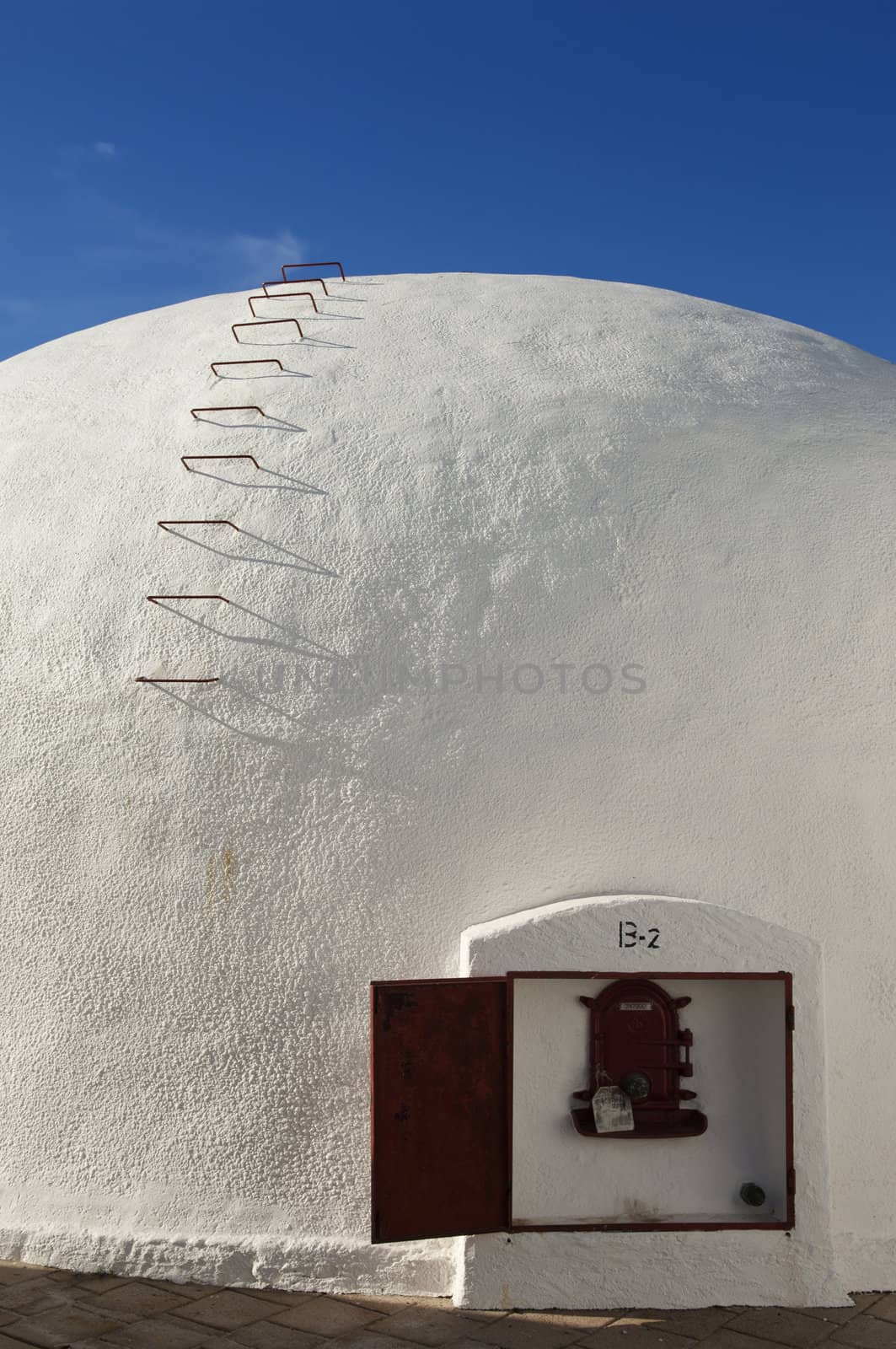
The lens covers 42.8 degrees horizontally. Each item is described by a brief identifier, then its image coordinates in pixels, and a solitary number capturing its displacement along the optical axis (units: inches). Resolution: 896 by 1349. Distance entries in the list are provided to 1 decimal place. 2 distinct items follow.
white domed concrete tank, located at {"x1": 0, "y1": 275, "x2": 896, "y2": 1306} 191.8
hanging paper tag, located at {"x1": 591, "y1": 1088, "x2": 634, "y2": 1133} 187.3
